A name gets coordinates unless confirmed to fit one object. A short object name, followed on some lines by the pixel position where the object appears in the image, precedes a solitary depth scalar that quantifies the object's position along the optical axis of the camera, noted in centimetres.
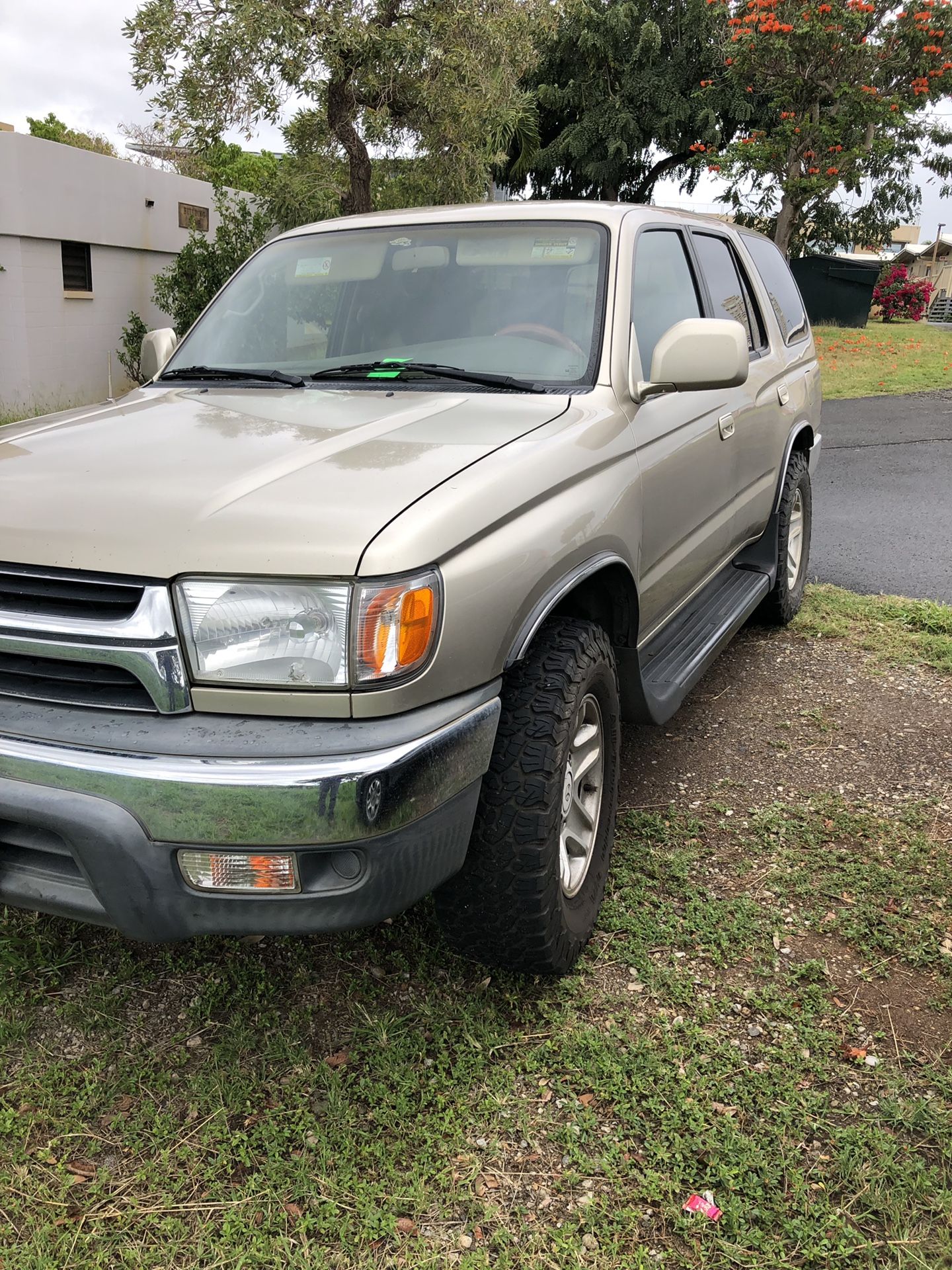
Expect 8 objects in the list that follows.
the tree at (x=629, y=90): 2678
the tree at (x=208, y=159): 1320
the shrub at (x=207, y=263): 1310
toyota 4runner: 193
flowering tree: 2009
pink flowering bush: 3091
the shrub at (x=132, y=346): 1427
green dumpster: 2486
